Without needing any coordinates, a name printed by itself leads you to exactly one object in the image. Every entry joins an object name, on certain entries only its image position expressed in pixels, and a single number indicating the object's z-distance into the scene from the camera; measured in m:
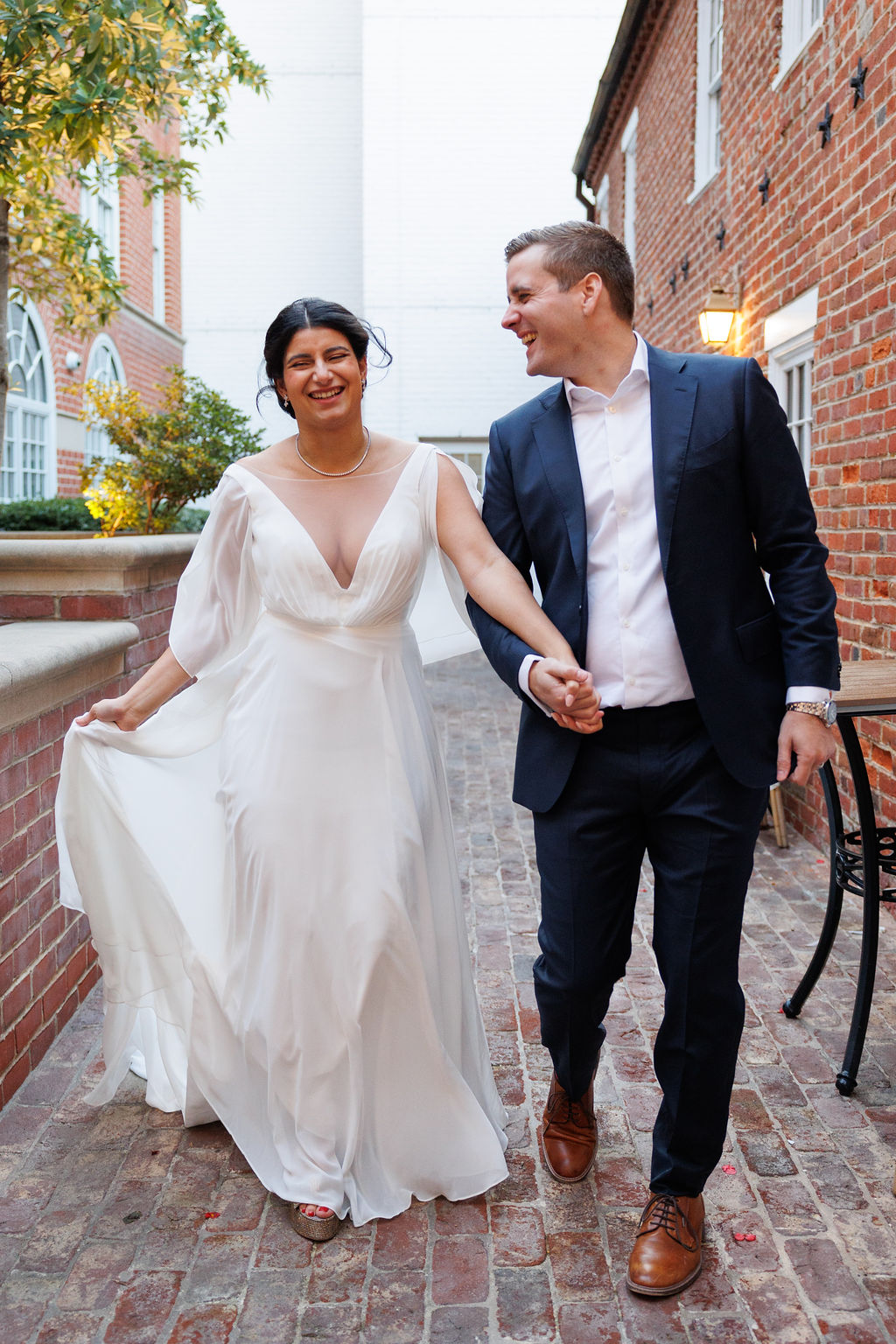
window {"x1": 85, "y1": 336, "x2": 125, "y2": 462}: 17.16
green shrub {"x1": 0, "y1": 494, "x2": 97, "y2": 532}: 11.77
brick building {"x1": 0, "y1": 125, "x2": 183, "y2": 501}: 14.42
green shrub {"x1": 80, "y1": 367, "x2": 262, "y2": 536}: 9.93
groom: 2.55
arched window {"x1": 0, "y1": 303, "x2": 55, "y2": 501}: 14.05
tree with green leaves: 4.44
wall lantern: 7.79
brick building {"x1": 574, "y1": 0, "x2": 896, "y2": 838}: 5.17
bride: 2.95
